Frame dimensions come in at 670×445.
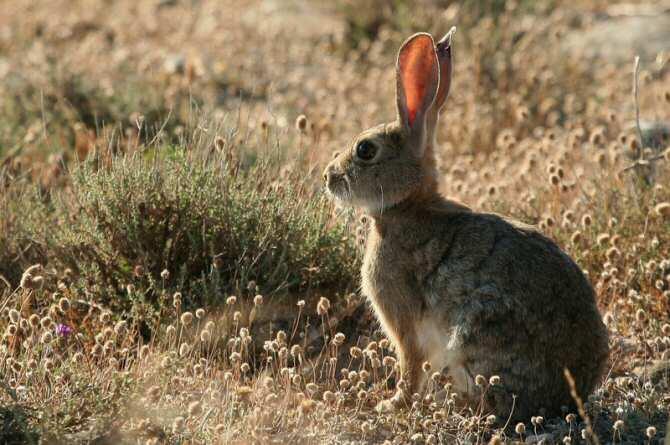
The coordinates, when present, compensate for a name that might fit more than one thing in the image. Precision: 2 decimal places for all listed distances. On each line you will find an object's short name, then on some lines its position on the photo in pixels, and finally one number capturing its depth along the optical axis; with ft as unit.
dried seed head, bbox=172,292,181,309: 29.27
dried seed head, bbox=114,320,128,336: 28.25
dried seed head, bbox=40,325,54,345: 26.81
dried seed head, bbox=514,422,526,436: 25.07
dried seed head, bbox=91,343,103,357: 28.18
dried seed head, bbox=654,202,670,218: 35.74
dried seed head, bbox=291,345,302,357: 27.79
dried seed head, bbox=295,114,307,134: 34.94
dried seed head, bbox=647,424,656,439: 25.05
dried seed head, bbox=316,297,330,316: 29.32
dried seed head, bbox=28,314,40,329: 28.53
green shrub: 32.96
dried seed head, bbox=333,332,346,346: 28.48
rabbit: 26.89
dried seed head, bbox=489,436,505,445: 23.66
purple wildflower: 29.76
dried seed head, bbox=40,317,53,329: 28.50
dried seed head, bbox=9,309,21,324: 28.19
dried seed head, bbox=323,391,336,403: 27.02
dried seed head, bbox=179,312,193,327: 28.19
